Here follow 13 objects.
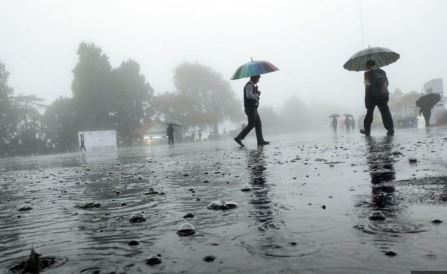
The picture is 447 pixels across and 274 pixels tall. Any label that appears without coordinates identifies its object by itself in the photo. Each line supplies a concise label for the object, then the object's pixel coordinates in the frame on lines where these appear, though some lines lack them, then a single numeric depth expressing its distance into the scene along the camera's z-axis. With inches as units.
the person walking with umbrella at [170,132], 1485.7
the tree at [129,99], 2605.8
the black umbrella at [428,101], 788.6
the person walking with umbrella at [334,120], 1807.3
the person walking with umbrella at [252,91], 486.6
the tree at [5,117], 2364.7
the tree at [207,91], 3435.0
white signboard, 1852.9
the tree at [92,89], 2497.2
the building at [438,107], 1221.7
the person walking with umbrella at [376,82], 458.9
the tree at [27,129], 2421.3
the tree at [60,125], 2487.7
